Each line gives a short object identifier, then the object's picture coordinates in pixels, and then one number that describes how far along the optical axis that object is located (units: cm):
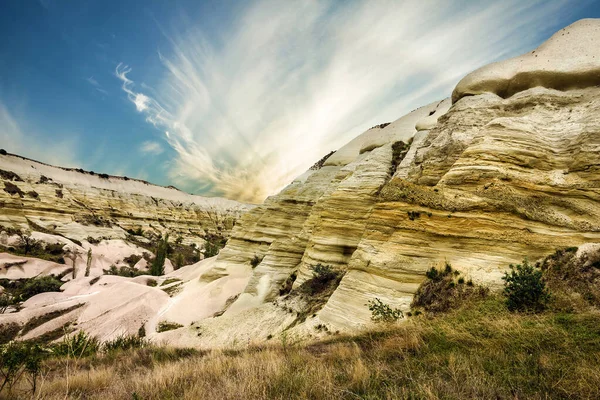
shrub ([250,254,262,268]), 2409
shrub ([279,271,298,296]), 1677
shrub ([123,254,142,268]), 4541
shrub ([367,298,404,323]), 819
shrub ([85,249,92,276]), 3583
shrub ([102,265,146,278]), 3909
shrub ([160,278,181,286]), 3033
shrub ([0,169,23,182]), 4922
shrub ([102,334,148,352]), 975
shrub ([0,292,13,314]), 2168
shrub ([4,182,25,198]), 4562
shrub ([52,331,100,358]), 878
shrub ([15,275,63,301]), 2619
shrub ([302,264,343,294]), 1337
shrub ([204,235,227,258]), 5462
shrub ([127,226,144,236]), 6219
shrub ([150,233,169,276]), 3906
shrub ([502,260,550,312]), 634
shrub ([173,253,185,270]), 4901
